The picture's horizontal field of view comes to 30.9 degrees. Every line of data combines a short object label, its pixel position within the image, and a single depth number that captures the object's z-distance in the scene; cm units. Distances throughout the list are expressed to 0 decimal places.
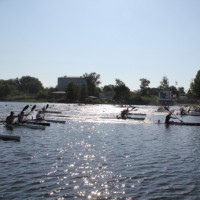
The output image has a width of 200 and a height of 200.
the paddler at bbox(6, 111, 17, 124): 4099
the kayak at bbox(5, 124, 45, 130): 4266
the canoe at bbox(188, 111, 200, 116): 10091
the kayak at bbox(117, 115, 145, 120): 6995
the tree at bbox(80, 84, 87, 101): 19862
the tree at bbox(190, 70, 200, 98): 13400
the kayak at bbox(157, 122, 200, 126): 5634
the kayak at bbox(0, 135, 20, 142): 3128
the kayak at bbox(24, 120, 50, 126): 4611
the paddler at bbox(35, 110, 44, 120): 5024
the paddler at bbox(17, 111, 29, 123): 4344
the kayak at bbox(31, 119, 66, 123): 4860
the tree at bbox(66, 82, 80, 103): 19025
